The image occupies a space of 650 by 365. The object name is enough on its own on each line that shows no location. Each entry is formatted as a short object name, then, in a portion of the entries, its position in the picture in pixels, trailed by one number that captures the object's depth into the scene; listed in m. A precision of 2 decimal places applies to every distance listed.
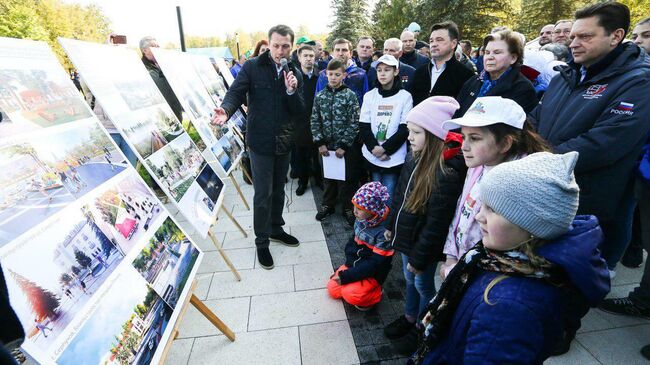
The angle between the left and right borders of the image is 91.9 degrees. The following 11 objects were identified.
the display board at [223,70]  6.16
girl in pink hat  1.81
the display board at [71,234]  1.06
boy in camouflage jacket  3.75
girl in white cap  1.42
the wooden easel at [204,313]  1.60
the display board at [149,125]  2.01
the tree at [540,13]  22.50
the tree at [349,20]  29.70
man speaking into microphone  2.91
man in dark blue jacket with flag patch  1.87
